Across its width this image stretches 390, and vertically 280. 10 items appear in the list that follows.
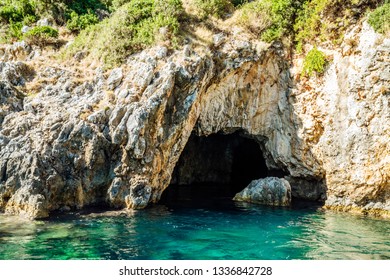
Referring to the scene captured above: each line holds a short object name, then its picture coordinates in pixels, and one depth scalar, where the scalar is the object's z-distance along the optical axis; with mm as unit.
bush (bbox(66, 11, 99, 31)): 27562
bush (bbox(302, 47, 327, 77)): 21844
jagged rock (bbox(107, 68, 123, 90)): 21156
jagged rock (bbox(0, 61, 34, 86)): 21234
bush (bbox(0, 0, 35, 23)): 28078
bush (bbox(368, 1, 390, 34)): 19453
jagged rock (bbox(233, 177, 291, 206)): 22703
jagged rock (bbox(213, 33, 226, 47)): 22672
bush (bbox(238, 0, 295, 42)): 23484
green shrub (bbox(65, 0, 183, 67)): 22641
